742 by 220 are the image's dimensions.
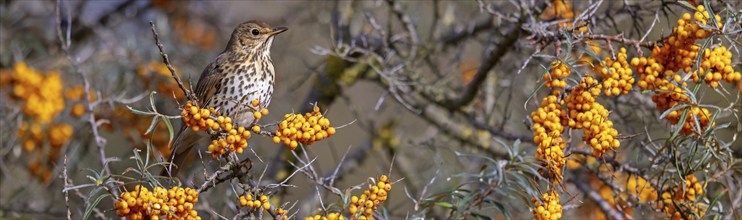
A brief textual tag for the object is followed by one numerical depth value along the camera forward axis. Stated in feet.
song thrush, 25.38
